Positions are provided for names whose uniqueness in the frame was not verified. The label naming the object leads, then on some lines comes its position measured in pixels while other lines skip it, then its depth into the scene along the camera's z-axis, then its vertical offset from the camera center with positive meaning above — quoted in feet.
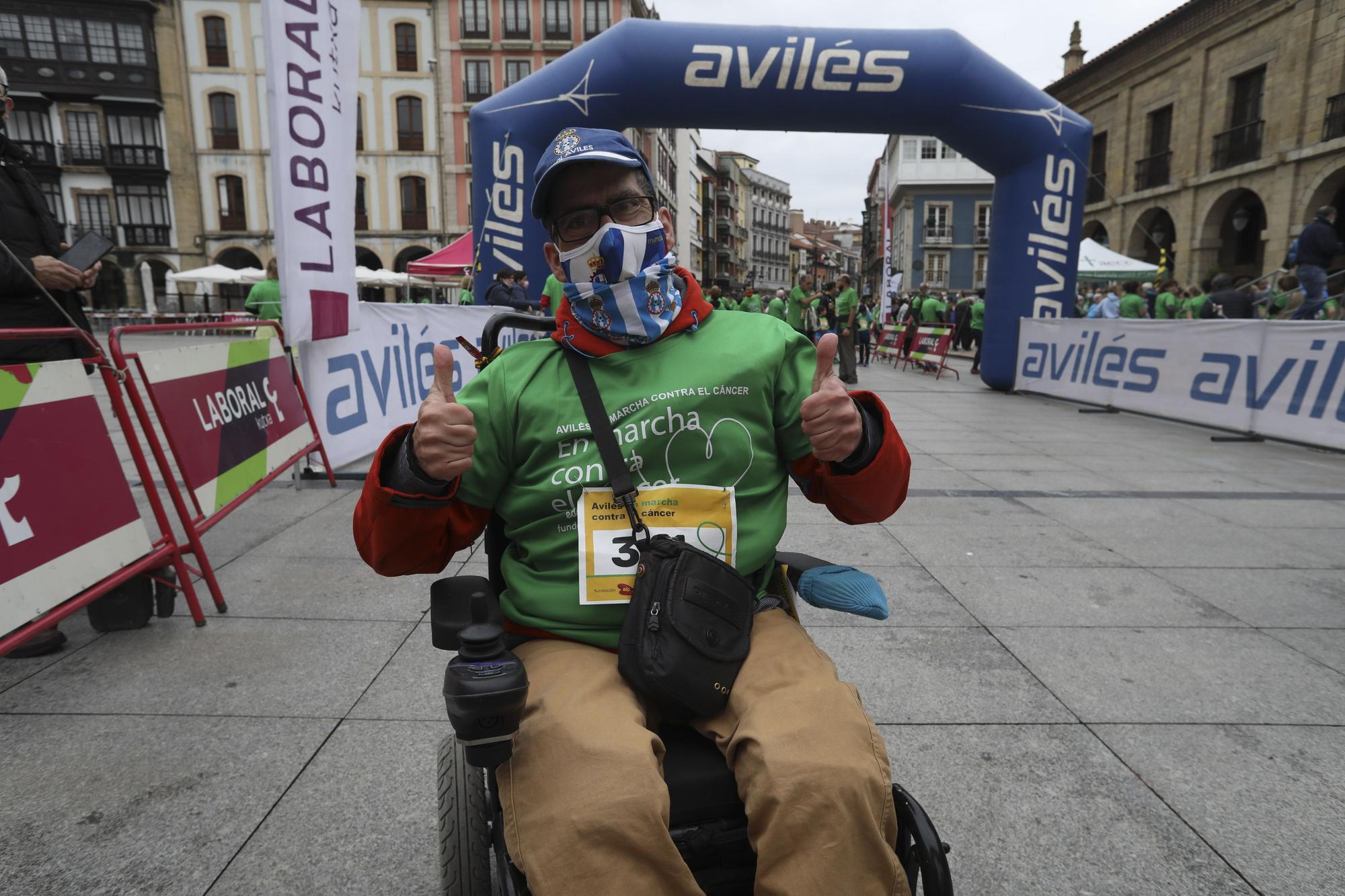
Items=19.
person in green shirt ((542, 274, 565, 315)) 29.76 +0.61
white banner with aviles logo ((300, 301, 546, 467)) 18.79 -1.67
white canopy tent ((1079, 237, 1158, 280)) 60.64 +3.51
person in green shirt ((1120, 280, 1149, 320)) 50.96 +0.40
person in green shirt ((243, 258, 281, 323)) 28.81 +0.30
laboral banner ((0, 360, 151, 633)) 8.49 -2.19
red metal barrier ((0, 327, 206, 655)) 9.75 -2.66
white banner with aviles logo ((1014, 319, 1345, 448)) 23.11 -1.96
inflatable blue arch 29.81 +7.87
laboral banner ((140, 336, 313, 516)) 11.89 -1.79
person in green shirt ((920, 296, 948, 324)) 62.23 +0.04
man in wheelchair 3.98 -1.30
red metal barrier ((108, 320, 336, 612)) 10.62 -2.27
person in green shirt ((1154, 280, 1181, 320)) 49.93 +0.50
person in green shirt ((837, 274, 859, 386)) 45.11 -0.33
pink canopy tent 59.00 +3.37
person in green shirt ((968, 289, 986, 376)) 57.57 -0.46
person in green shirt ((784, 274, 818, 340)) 44.57 +0.29
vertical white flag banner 16.16 +3.14
